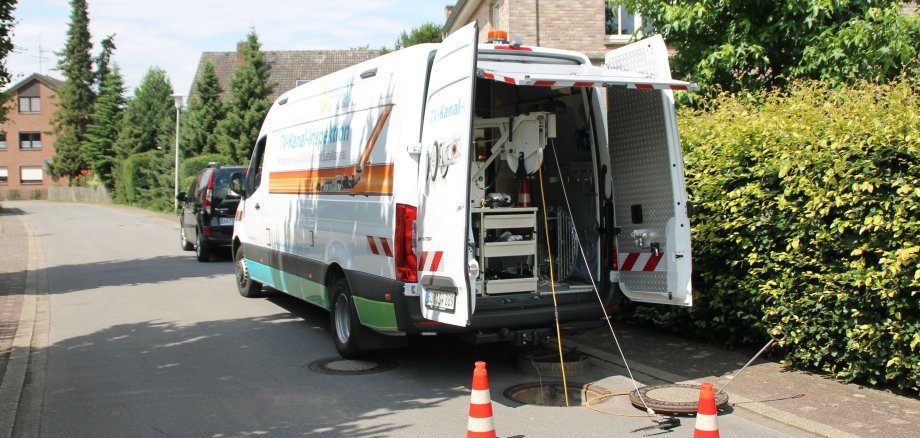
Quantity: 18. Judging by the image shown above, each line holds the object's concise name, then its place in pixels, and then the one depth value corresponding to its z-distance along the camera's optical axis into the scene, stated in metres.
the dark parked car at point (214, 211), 16.41
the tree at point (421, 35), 56.88
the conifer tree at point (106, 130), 56.22
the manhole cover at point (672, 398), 6.04
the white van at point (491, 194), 6.36
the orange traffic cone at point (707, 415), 4.45
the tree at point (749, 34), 11.12
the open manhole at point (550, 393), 6.55
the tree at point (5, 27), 12.92
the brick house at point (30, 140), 73.88
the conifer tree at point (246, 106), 35.53
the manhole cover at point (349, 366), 7.53
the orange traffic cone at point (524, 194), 7.57
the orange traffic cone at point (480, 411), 4.91
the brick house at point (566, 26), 18.75
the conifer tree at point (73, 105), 67.81
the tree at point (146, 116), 49.75
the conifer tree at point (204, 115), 38.50
